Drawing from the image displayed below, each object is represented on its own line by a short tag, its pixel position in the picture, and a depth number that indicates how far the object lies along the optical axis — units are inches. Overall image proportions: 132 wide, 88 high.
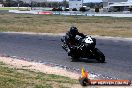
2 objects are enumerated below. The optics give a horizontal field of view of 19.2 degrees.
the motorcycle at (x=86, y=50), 600.4
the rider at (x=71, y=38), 617.3
